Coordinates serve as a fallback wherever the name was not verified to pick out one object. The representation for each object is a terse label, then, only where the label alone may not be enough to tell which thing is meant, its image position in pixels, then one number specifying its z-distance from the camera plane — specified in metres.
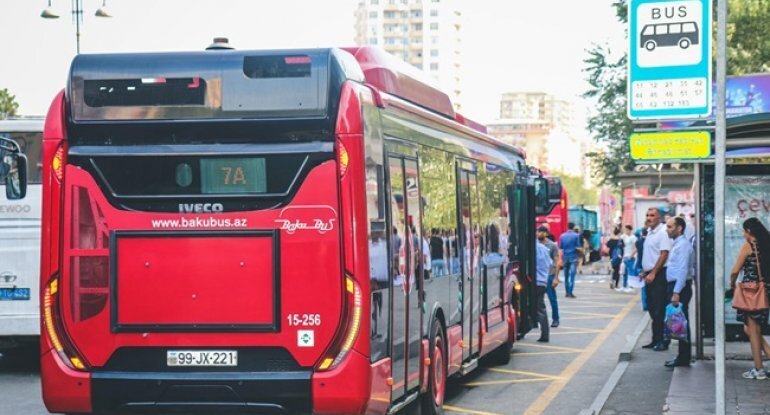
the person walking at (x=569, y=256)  30.20
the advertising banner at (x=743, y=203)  16.39
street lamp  23.83
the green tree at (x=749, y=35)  37.72
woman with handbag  13.50
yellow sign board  8.94
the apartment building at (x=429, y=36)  196.38
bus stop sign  8.50
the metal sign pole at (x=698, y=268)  15.09
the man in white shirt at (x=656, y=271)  16.23
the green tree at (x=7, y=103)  70.75
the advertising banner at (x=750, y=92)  16.73
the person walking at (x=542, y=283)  19.34
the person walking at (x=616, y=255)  34.38
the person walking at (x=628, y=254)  31.59
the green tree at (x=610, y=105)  44.38
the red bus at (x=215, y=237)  8.66
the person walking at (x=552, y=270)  21.05
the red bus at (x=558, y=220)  54.81
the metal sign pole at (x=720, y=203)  8.12
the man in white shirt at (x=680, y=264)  15.57
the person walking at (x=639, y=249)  25.40
